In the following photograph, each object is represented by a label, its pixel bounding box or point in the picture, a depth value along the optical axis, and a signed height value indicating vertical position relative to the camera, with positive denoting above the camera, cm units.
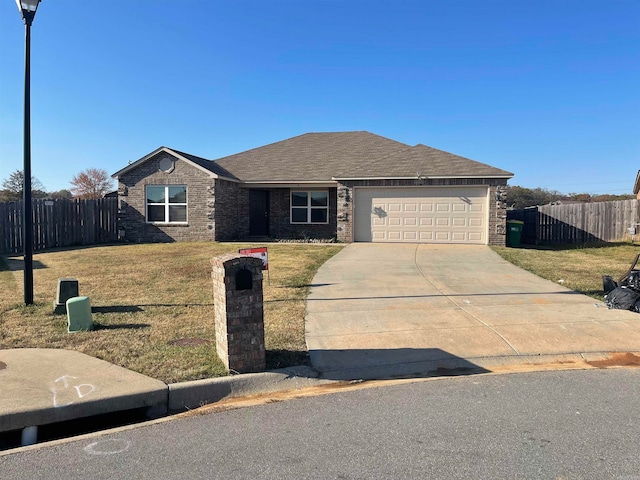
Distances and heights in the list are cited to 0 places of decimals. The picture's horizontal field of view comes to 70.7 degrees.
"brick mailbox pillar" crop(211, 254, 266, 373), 488 -95
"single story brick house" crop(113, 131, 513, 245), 1791 +136
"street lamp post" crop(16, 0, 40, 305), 752 +100
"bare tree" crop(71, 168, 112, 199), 6744 +648
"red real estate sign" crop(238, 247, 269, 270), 818 -47
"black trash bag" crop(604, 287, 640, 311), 767 -126
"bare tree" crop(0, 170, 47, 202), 4681 +434
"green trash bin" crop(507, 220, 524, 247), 1820 -25
